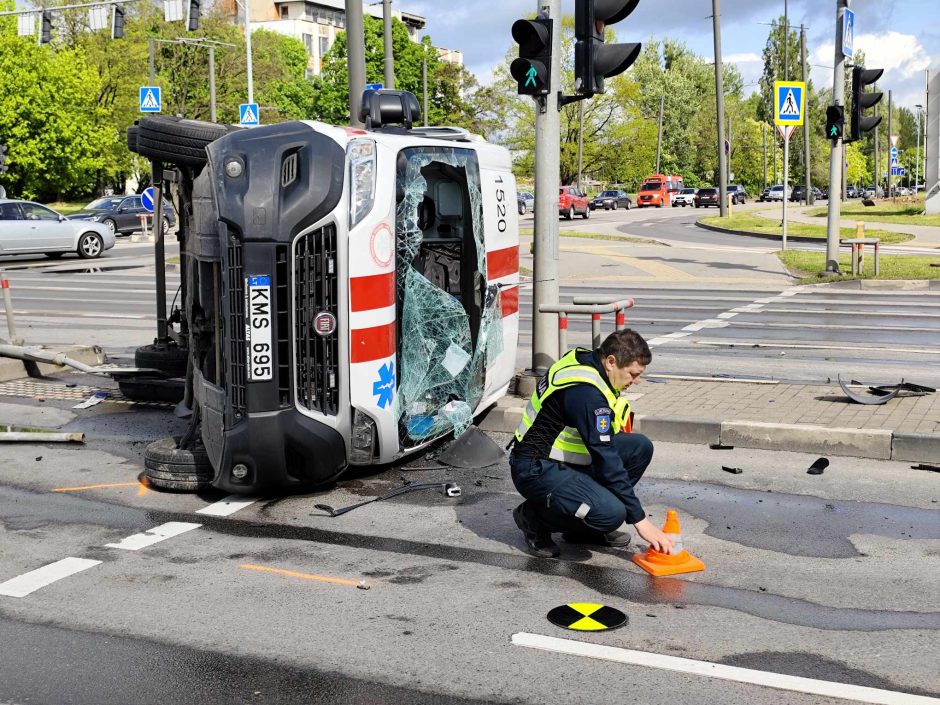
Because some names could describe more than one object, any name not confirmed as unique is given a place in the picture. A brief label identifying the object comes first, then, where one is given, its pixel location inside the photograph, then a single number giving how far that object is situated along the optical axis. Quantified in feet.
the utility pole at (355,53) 45.07
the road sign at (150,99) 116.67
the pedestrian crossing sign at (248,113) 115.55
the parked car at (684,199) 259.80
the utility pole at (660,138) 298.04
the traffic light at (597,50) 30.60
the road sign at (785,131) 77.25
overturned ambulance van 21.58
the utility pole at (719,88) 138.72
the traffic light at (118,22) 98.02
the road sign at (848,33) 66.80
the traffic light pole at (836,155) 67.10
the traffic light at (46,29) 100.32
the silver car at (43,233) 98.07
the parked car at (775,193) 285.02
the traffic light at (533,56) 30.35
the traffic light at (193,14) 89.81
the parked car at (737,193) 268.41
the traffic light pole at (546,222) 31.65
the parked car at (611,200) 236.43
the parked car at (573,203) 179.52
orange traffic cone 18.34
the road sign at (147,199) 91.42
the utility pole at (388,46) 74.95
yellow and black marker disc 16.02
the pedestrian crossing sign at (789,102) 74.79
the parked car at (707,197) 235.83
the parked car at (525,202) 182.05
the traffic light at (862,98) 63.87
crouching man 18.11
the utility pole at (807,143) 211.08
